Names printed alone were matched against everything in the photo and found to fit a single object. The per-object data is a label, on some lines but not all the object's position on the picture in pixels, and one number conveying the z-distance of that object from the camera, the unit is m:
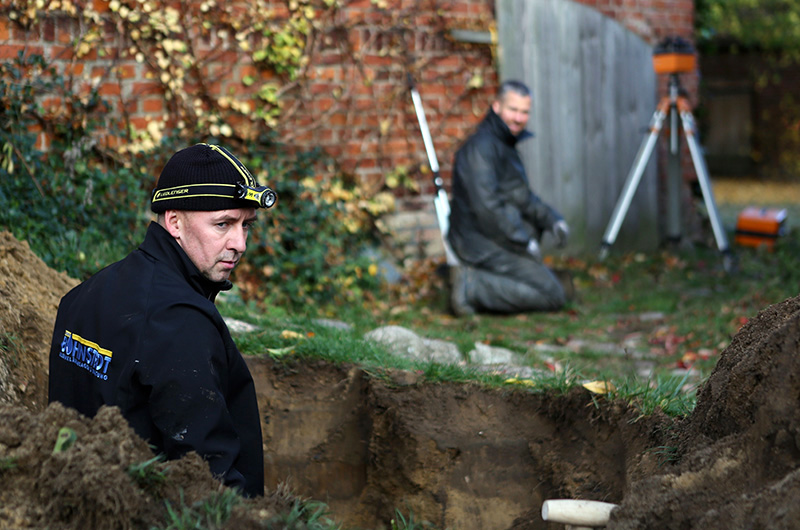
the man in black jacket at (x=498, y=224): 6.56
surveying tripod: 7.90
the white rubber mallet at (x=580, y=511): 2.03
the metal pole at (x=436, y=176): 7.15
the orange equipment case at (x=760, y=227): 8.82
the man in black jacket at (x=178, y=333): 2.10
